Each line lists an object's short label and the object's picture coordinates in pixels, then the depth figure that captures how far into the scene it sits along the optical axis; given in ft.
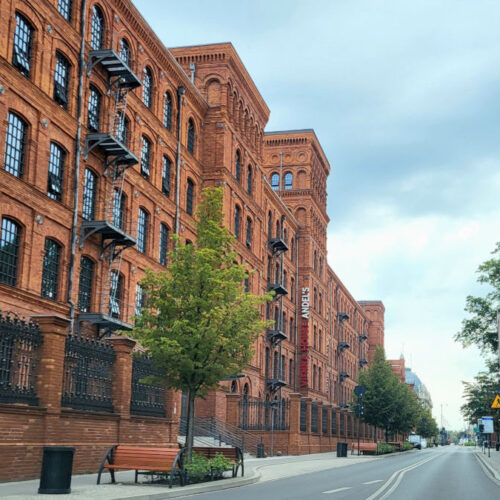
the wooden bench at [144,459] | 56.34
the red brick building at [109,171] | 77.36
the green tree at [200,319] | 68.64
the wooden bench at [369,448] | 171.73
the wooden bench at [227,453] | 68.69
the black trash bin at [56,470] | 46.39
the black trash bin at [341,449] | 151.24
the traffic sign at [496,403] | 97.05
